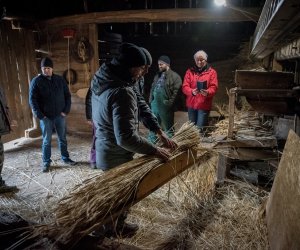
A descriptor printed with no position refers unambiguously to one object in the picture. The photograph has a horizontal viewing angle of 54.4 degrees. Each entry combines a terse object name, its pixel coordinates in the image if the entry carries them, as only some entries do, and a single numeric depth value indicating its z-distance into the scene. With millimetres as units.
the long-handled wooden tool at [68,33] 6414
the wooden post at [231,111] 3156
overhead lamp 4802
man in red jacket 5051
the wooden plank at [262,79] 3031
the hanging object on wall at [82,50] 6426
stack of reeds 3497
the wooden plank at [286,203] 1773
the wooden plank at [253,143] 3260
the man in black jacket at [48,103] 4590
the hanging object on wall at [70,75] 6727
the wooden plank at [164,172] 2225
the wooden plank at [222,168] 3645
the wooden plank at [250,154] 3371
